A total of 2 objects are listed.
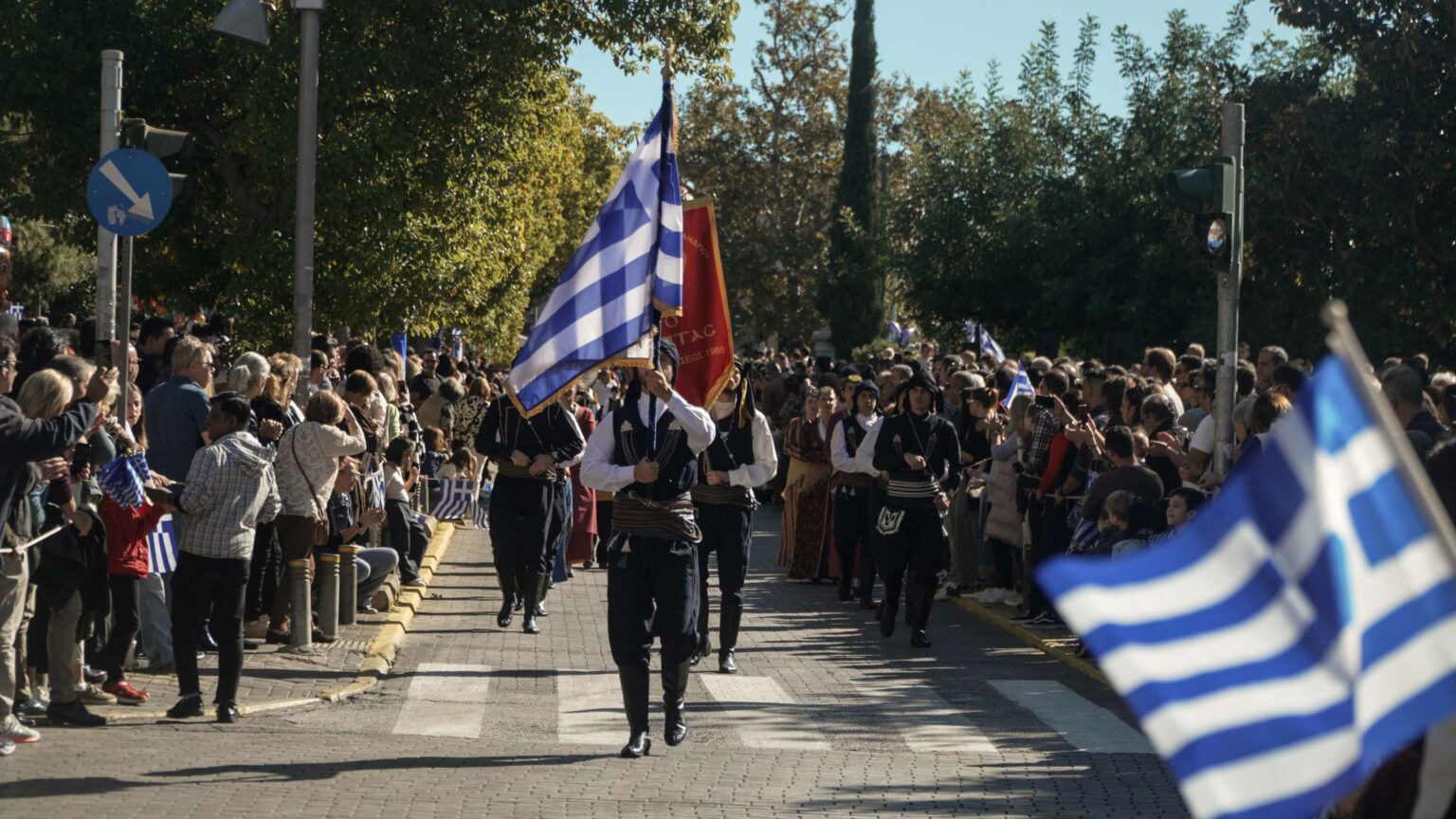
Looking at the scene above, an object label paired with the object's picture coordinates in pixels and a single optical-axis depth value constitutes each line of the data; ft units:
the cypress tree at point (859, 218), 195.52
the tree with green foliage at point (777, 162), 200.85
